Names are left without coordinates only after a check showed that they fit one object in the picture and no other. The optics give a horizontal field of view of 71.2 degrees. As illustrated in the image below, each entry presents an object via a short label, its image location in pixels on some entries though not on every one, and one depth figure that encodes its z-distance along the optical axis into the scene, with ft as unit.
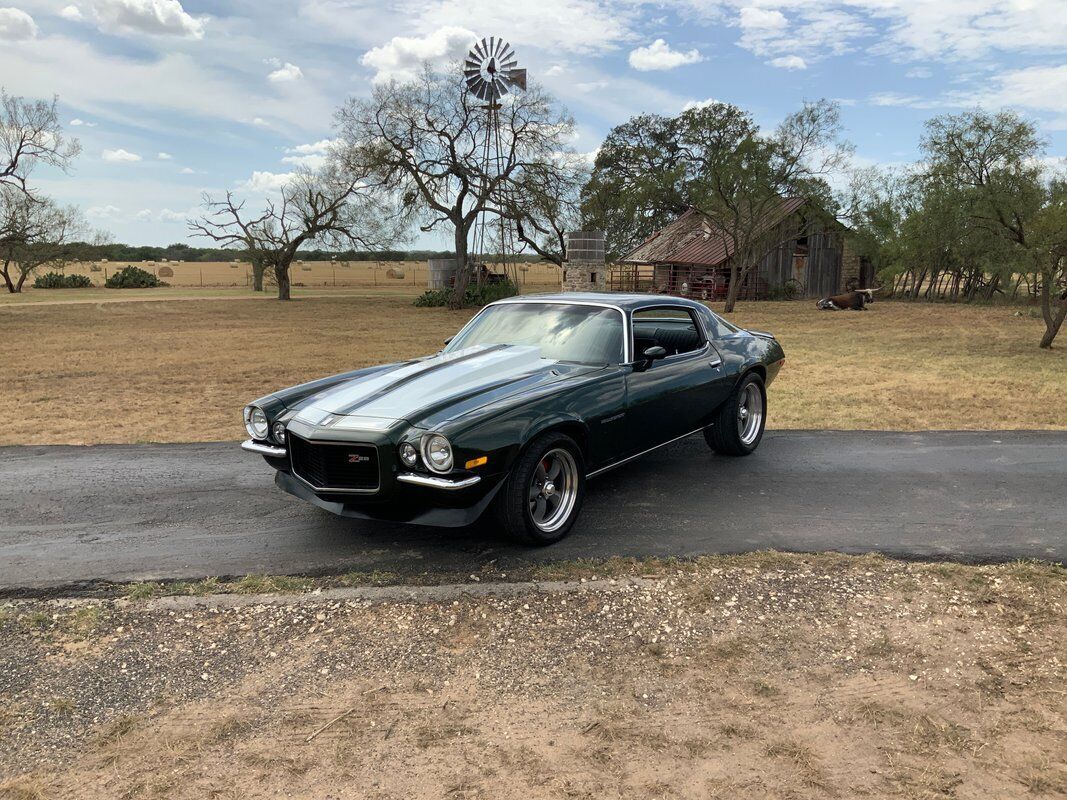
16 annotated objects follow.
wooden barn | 131.75
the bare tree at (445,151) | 118.73
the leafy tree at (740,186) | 96.53
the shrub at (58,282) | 185.78
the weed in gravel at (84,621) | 11.47
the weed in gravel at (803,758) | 8.04
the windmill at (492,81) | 105.91
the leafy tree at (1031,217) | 47.11
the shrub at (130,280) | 194.39
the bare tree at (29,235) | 102.58
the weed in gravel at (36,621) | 11.60
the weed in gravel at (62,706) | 9.41
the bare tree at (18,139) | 100.78
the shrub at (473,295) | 130.82
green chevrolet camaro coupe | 13.00
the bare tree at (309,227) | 144.66
